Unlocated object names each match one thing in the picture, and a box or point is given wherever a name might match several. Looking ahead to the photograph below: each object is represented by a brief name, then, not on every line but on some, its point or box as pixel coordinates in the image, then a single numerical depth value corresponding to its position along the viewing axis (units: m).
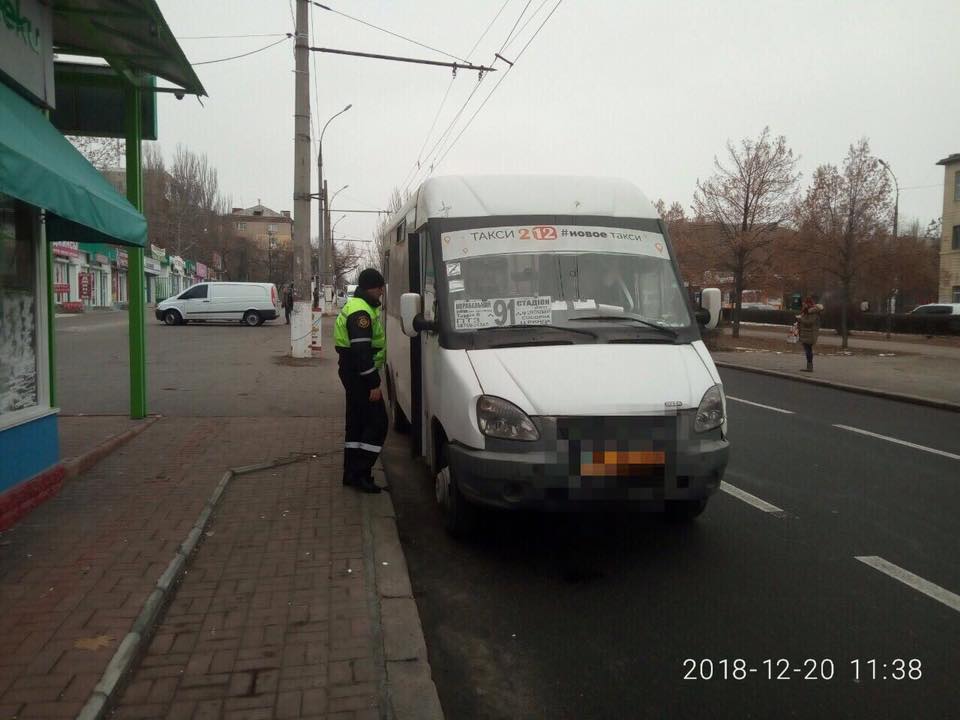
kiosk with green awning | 4.76
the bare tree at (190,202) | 75.38
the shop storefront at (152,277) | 64.33
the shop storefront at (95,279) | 55.59
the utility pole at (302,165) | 16.19
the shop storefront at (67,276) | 49.09
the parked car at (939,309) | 40.84
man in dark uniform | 6.09
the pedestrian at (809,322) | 18.02
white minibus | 4.41
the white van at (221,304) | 35.03
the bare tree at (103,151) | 37.06
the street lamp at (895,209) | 26.80
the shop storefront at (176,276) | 73.19
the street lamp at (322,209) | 32.34
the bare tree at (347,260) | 74.94
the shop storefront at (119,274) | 64.04
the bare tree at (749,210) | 30.70
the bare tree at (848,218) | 25.95
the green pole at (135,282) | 8.37
